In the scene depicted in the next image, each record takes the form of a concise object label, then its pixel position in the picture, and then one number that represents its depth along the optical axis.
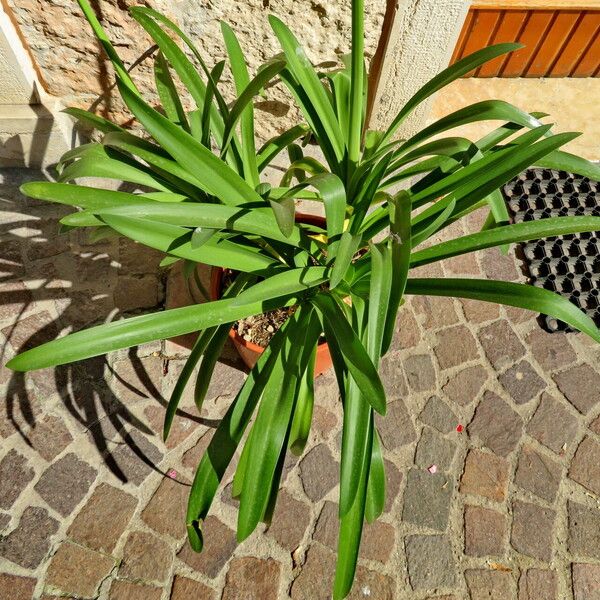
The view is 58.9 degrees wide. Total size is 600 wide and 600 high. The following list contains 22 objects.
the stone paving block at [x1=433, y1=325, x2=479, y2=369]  2.23
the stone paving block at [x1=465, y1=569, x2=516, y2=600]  1.83
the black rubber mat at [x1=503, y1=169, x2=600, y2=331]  2.38
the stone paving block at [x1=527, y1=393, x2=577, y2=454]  2.10
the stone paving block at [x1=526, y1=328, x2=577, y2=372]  2.26
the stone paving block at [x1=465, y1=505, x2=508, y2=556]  1.89
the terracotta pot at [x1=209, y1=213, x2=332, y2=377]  1.83
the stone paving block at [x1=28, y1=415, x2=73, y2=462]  1.94
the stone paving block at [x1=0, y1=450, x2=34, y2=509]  1.87
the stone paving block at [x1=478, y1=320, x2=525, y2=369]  2.24
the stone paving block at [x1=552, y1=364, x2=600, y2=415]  2.19
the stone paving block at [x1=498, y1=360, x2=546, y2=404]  2.18
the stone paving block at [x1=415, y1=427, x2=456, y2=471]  2.03
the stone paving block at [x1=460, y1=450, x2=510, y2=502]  1.99
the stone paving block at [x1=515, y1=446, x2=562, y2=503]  2.00
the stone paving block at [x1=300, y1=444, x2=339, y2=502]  1.95
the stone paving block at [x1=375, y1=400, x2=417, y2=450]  2.05
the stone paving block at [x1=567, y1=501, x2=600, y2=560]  1.91
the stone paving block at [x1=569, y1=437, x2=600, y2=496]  2.03
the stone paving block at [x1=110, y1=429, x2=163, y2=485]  1.93
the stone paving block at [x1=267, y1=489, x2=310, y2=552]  1.87
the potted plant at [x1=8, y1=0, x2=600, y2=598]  1.22
